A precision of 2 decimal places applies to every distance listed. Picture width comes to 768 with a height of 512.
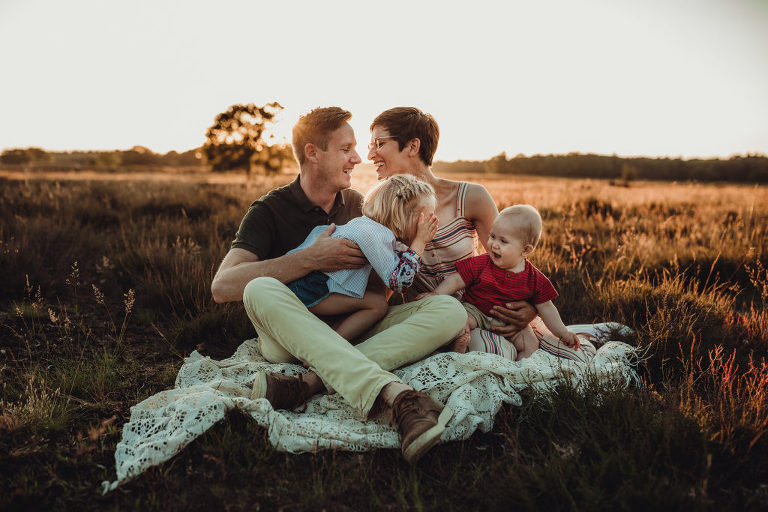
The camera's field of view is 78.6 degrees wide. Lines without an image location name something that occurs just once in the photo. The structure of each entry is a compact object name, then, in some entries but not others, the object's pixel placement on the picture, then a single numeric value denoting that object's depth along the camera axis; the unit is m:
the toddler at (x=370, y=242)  2.96
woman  3.57
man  2.41
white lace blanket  2.22
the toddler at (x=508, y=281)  3.08
